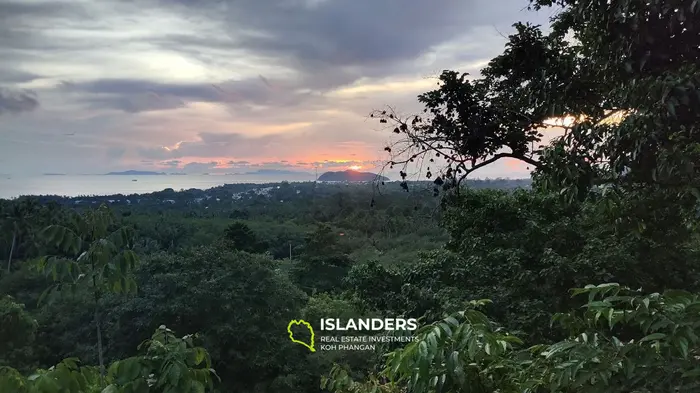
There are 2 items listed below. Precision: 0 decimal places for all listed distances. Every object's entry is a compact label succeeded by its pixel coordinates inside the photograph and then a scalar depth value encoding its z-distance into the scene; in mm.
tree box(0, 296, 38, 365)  6164
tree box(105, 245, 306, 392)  6332
